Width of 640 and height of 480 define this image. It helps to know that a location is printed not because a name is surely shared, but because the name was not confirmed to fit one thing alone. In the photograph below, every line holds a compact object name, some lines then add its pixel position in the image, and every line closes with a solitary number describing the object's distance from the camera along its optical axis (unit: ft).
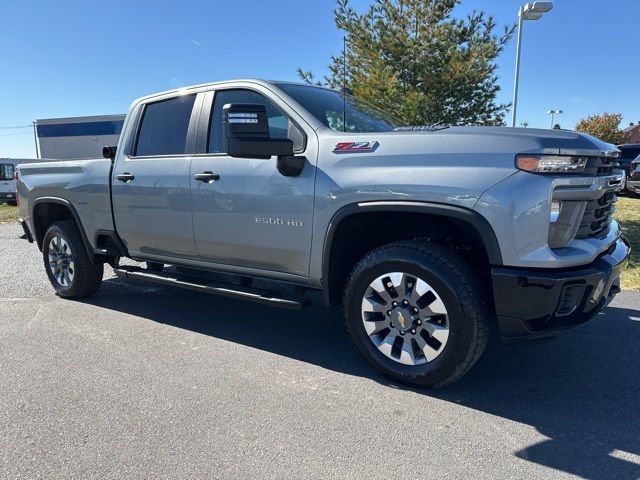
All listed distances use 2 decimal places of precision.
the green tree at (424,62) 26.91
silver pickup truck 9.12
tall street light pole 27.43
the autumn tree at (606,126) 134.72
